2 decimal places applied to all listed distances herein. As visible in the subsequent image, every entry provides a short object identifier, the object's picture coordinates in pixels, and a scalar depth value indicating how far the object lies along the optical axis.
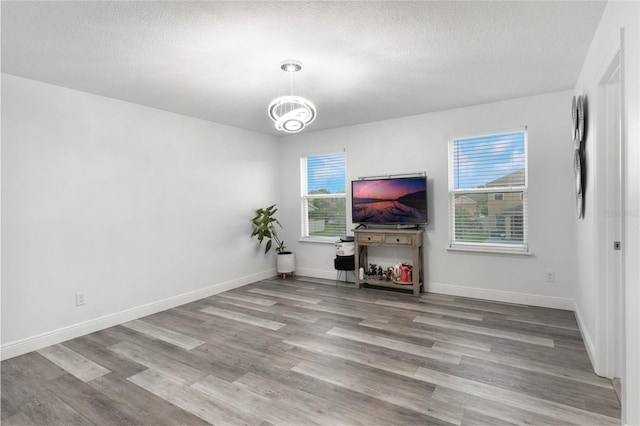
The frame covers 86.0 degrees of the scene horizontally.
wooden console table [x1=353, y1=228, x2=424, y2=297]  4.59
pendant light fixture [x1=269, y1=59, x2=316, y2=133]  2.79
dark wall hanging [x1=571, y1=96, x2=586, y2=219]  2.94
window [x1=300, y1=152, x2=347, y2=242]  5.64
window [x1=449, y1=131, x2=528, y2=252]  4.21
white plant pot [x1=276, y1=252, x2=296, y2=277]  5.73
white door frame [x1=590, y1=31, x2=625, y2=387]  2.36
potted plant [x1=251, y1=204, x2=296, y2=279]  5.50
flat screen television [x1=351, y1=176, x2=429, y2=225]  4.69
